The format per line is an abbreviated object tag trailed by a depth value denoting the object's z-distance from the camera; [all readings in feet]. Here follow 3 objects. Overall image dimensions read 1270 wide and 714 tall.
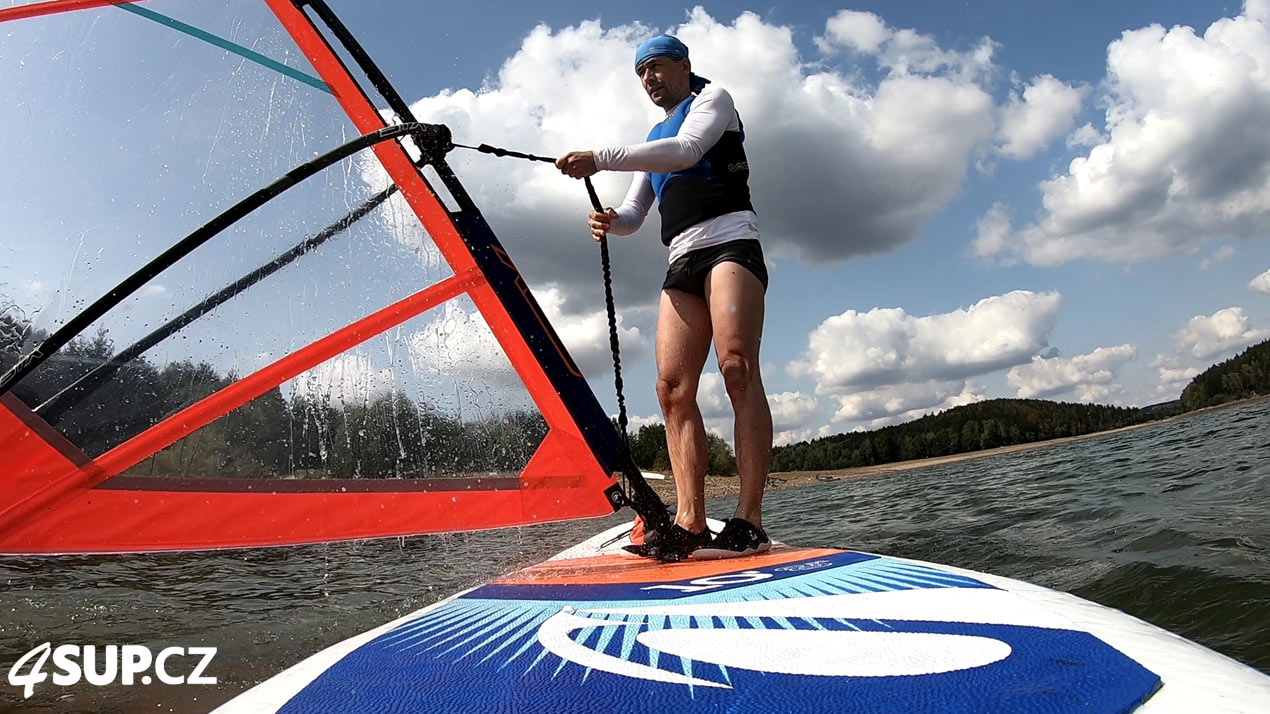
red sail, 7.22
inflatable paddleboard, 2.74
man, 7.97
